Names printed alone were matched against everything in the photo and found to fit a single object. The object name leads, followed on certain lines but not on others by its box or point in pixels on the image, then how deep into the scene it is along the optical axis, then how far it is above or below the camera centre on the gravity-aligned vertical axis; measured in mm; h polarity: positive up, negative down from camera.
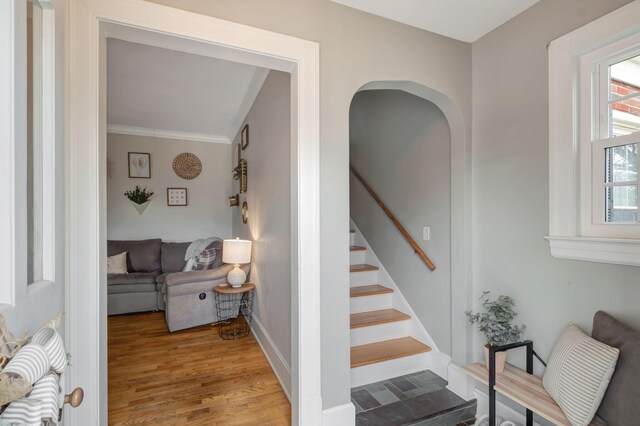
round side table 3469 -1164
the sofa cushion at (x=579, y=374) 1286 -727
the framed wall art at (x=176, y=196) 5074 +289
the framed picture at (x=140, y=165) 4852 +783
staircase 2356 -1022
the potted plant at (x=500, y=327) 1837 -701
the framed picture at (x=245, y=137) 3791 +983
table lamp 3254 -450
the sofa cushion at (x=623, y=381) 1207 -686
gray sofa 3457 -870
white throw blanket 4398 -481
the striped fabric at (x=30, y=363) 560 -282
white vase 4859 +129
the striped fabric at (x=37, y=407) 533 -350
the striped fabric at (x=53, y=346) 691 -302
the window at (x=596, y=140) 1444 +362
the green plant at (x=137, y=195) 4781 +298
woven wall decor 5094 +808
